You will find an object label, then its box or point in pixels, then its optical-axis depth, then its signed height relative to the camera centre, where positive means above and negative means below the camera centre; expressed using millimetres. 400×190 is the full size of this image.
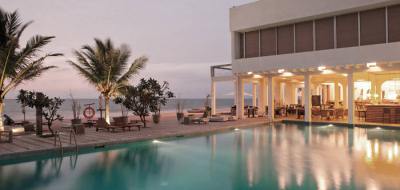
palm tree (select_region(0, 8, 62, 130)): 11019 +1798
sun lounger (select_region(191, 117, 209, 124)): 17075 -1132
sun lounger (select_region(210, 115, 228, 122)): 18234 -1108
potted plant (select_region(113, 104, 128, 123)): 13841 -804
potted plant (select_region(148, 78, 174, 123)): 15406 +371
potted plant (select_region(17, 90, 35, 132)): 11236 +202
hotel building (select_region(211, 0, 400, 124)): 14297 +2607
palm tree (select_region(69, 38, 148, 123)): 15172 +1785
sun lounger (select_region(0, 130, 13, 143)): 10169 -1120
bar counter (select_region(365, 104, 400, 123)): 15617 -795
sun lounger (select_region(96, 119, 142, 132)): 13255 -1048
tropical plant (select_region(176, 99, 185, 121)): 19297 -959
